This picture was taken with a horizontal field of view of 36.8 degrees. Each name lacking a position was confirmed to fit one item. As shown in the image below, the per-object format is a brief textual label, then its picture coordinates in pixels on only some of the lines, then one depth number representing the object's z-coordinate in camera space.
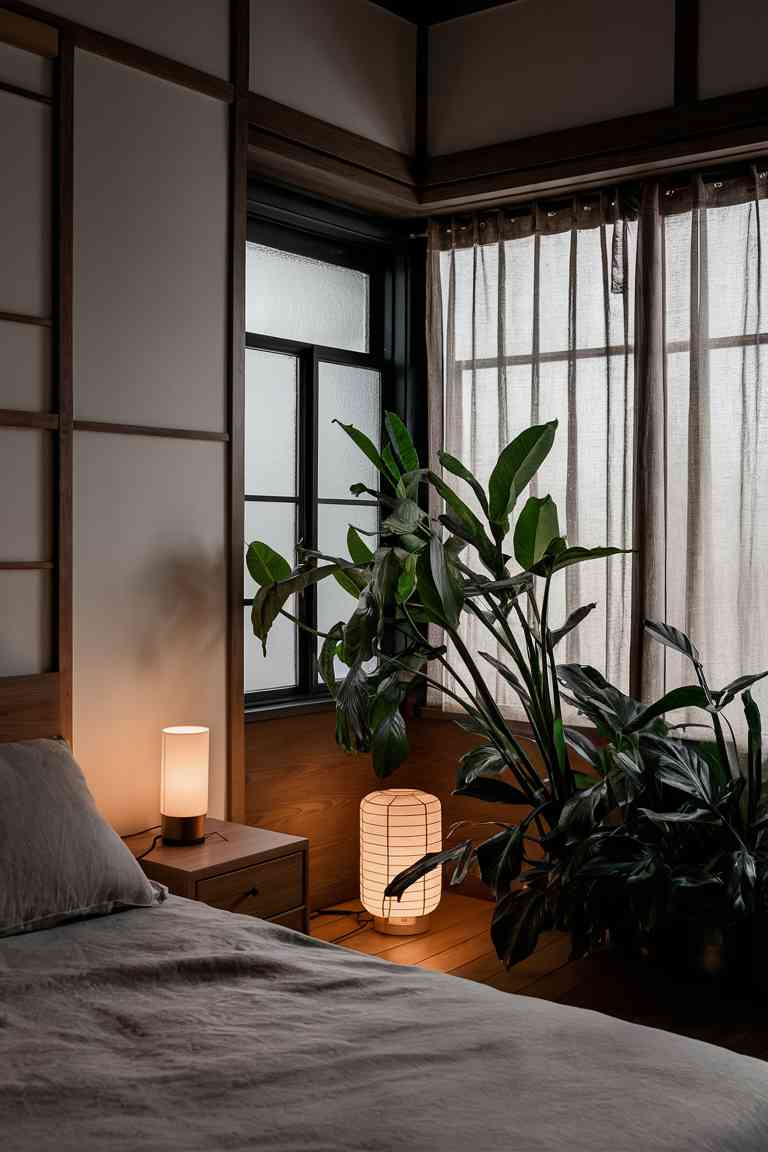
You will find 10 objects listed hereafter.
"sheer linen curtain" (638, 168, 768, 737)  3.38
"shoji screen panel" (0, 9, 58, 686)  2.81
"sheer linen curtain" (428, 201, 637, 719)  3.63
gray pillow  2.25
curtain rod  3.38
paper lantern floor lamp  3.61
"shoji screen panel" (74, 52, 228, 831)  3.01
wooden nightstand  2.80
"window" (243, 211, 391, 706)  3.75
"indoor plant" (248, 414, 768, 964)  2.84
